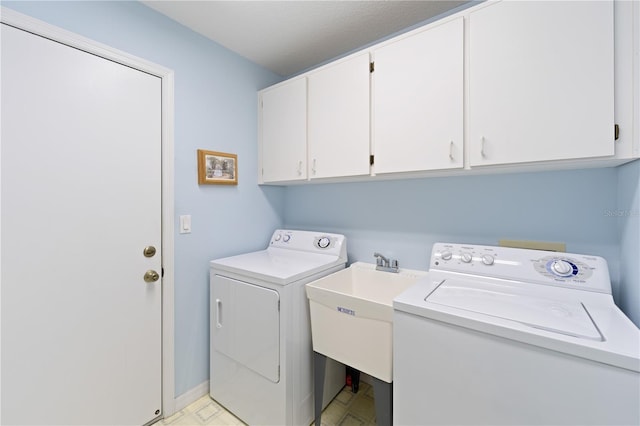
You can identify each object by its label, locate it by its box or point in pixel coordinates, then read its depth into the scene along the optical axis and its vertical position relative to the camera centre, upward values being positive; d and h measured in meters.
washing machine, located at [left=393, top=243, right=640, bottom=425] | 0.72 -0.44
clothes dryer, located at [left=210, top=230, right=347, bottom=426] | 1.45 -0.77
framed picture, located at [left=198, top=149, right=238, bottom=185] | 1.85 +0.32
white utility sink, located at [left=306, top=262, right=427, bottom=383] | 1.24 -0.59
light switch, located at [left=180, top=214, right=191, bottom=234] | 1.76 -0.09
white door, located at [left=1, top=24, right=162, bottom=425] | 1.18 -0.13
